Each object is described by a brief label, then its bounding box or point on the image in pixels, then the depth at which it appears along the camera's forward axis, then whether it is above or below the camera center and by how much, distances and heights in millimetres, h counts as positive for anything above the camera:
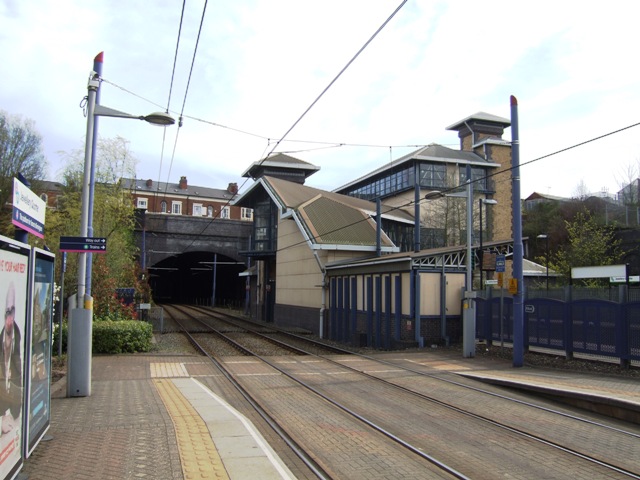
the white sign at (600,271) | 18062 +507
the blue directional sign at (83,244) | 9688 +609
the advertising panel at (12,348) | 4574 -665
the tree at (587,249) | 34812 +2474
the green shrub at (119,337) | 16969 -1926
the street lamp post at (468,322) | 17609 -1283
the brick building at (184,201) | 78875 +12021
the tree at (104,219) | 20797 +2687
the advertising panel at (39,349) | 5617 -848
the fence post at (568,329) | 15445 -1289
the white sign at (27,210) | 5621 +772
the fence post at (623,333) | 13586 -1227
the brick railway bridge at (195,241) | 53656 +4000
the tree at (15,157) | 37094 +8584
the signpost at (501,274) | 17703 +343
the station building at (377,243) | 21484 +2458
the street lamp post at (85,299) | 9734 -411
